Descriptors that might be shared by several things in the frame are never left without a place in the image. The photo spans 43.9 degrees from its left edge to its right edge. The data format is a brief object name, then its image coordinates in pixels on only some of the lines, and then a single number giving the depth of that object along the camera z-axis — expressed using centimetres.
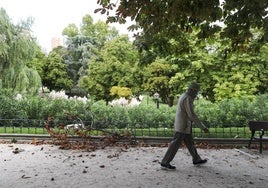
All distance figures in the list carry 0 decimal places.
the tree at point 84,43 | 4616
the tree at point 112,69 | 3281
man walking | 734
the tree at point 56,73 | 4644
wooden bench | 917
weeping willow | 2212
